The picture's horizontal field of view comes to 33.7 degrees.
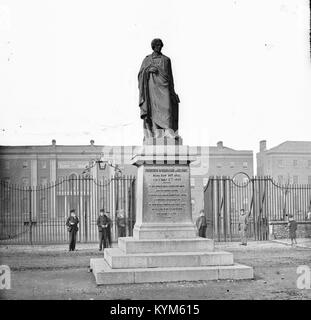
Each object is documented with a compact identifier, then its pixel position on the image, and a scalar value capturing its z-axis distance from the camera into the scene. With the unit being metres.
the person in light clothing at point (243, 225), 21.84
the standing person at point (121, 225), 21.50
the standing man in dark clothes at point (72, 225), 19.66
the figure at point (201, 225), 20.25
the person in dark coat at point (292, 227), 20.83
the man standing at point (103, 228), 19.52
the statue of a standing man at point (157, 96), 11.90
